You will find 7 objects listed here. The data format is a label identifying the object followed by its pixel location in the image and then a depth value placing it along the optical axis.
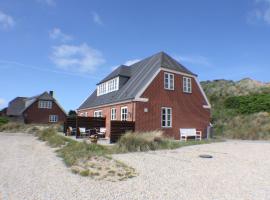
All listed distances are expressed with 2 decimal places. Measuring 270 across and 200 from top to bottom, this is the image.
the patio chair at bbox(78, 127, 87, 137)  15.62
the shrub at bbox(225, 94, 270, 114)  21.79
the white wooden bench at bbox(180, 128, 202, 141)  15.90
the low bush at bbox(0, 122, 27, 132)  28.88
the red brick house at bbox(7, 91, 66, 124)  36.74
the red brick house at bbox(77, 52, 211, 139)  15.01
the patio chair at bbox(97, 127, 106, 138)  16.44
